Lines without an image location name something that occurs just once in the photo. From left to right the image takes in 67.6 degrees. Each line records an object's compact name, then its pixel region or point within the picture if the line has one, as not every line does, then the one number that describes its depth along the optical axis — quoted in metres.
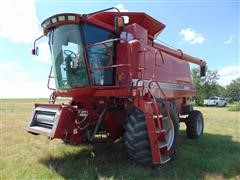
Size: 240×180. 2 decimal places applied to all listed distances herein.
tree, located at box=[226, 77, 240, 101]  61.88
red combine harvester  3.54
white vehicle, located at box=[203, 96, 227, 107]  30.31
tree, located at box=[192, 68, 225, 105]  33.74
